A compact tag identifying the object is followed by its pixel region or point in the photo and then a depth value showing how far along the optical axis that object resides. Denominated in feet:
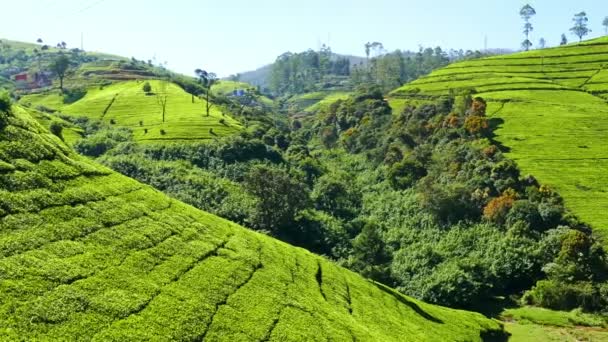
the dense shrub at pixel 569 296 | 167.97
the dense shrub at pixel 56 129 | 181.16
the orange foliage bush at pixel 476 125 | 293.23
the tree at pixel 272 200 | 242.78
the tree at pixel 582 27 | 652.48
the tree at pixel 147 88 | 448.94
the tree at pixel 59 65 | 494.18
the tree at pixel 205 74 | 567.59
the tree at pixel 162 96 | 395.65
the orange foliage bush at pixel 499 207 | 216.74
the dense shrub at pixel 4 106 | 91.73
